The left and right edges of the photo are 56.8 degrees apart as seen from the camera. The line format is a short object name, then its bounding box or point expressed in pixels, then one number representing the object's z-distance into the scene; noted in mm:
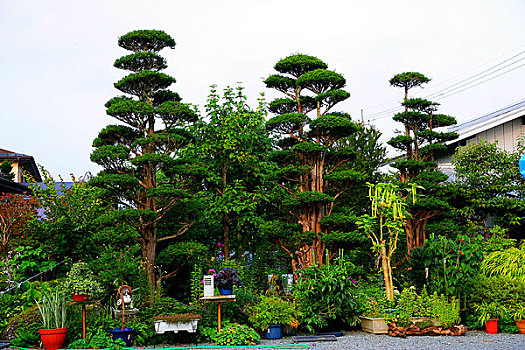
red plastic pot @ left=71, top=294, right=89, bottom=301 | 6449
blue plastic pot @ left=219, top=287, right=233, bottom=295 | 6984
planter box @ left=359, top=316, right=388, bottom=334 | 7508
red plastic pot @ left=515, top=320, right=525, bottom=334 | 7469
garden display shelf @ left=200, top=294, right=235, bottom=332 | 6875
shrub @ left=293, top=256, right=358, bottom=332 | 7355
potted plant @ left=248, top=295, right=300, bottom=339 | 7133
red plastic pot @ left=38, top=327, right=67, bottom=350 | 6305
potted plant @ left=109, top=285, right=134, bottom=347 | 6566
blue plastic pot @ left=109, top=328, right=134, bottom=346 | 6559
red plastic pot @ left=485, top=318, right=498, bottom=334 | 7496
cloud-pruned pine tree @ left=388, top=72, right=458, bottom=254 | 10711
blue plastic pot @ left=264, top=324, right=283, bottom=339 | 7129
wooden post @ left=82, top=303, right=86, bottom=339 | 6551
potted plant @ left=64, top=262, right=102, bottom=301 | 6512
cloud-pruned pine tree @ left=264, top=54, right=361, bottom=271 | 9492
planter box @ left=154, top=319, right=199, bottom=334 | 6578
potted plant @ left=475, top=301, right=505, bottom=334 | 7504
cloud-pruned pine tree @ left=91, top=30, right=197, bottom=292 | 8633
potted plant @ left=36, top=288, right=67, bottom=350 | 6312
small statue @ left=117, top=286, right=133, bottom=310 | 6660
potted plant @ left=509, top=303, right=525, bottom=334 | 7465
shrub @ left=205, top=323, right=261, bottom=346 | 6723
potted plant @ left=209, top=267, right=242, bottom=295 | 6996
